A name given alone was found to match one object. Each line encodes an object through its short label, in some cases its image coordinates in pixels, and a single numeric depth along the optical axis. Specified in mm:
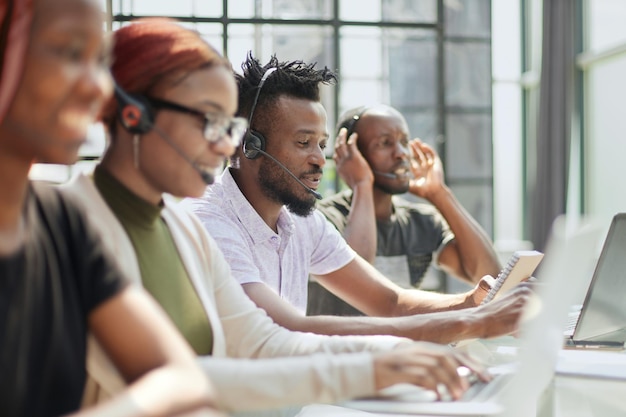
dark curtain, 6910
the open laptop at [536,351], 2134
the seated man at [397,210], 3799
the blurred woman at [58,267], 1838
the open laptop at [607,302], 2887
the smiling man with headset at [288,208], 3029
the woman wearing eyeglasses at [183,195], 2381
